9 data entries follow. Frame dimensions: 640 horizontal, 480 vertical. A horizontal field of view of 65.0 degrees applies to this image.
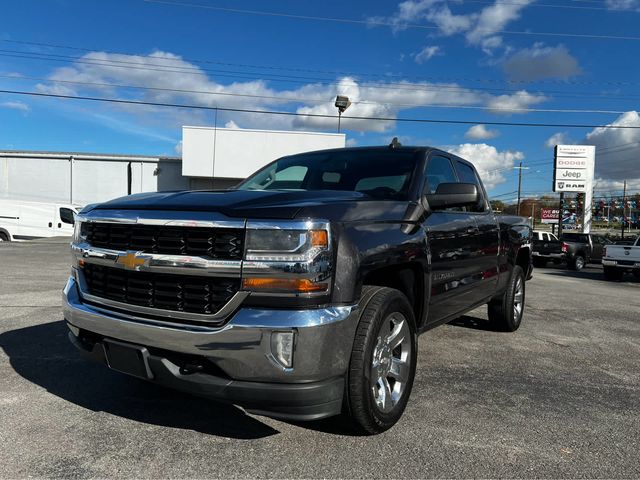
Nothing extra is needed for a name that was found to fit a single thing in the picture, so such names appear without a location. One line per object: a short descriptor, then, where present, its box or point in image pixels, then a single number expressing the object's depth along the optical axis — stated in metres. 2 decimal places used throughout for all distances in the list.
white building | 27.83
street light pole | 21.33
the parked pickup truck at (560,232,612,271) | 20.66
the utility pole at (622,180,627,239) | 66.18
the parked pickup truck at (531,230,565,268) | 20.45
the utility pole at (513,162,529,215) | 61.26
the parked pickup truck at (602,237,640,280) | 15.61
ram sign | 36.06
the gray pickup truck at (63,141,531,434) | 2.45
